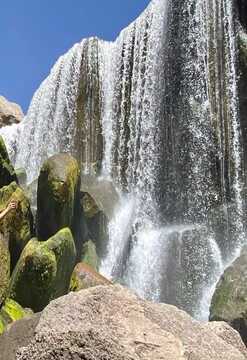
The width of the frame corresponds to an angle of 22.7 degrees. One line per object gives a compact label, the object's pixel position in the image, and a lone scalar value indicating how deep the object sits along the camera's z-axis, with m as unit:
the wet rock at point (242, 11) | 20.20
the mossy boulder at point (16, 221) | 12.06
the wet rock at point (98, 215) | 17.89
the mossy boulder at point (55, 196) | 14.61
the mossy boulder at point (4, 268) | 10.53
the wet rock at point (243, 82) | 18.88
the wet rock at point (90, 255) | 16.17
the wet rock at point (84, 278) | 12.95
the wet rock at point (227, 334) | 3.62
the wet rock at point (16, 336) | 3.70
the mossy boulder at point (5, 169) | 13.77
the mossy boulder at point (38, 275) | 10.83
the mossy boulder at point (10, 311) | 9.52
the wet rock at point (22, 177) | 21.69
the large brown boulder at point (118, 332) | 2.91
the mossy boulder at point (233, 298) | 11.44
